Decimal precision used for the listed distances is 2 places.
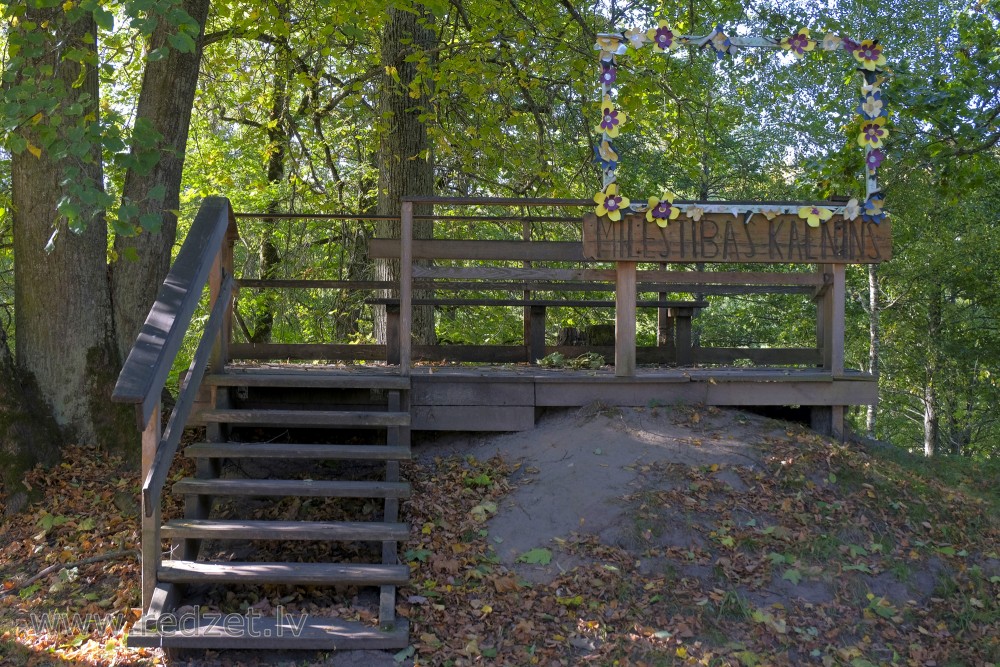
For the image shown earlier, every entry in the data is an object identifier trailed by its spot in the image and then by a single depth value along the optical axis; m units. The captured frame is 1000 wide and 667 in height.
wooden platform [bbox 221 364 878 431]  7.28
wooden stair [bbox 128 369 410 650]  4.98
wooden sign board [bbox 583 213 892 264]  7.25
